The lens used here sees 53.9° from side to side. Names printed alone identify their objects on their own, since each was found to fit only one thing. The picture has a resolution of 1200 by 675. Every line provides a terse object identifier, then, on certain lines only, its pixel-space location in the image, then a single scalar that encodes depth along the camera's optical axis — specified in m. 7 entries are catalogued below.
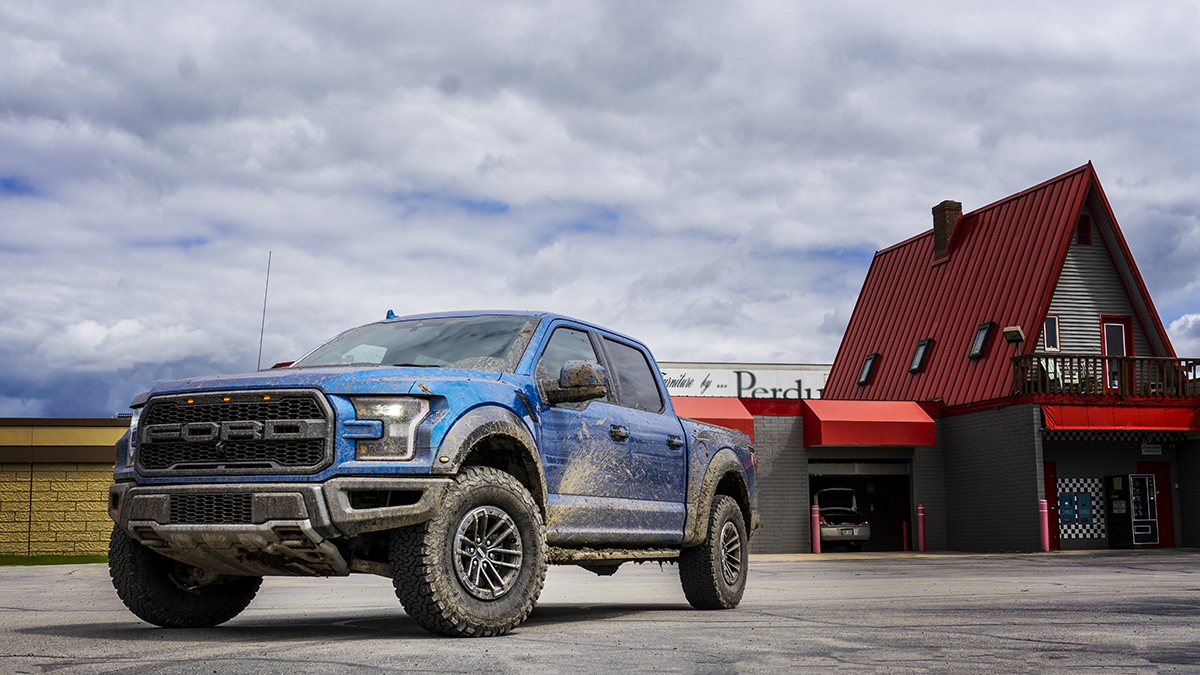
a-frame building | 28.17
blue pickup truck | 6.21
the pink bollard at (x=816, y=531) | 29.12
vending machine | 29.73
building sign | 40.69
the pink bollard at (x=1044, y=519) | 27.23
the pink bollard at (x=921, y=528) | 30.11
